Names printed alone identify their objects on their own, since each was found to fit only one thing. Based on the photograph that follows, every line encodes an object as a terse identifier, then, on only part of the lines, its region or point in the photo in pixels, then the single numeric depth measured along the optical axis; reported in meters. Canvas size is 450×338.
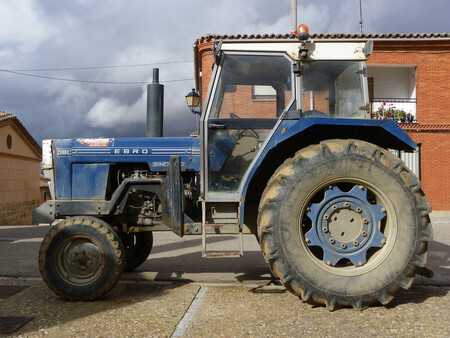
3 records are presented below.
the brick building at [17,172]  17.73
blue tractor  3.56
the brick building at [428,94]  14.09
